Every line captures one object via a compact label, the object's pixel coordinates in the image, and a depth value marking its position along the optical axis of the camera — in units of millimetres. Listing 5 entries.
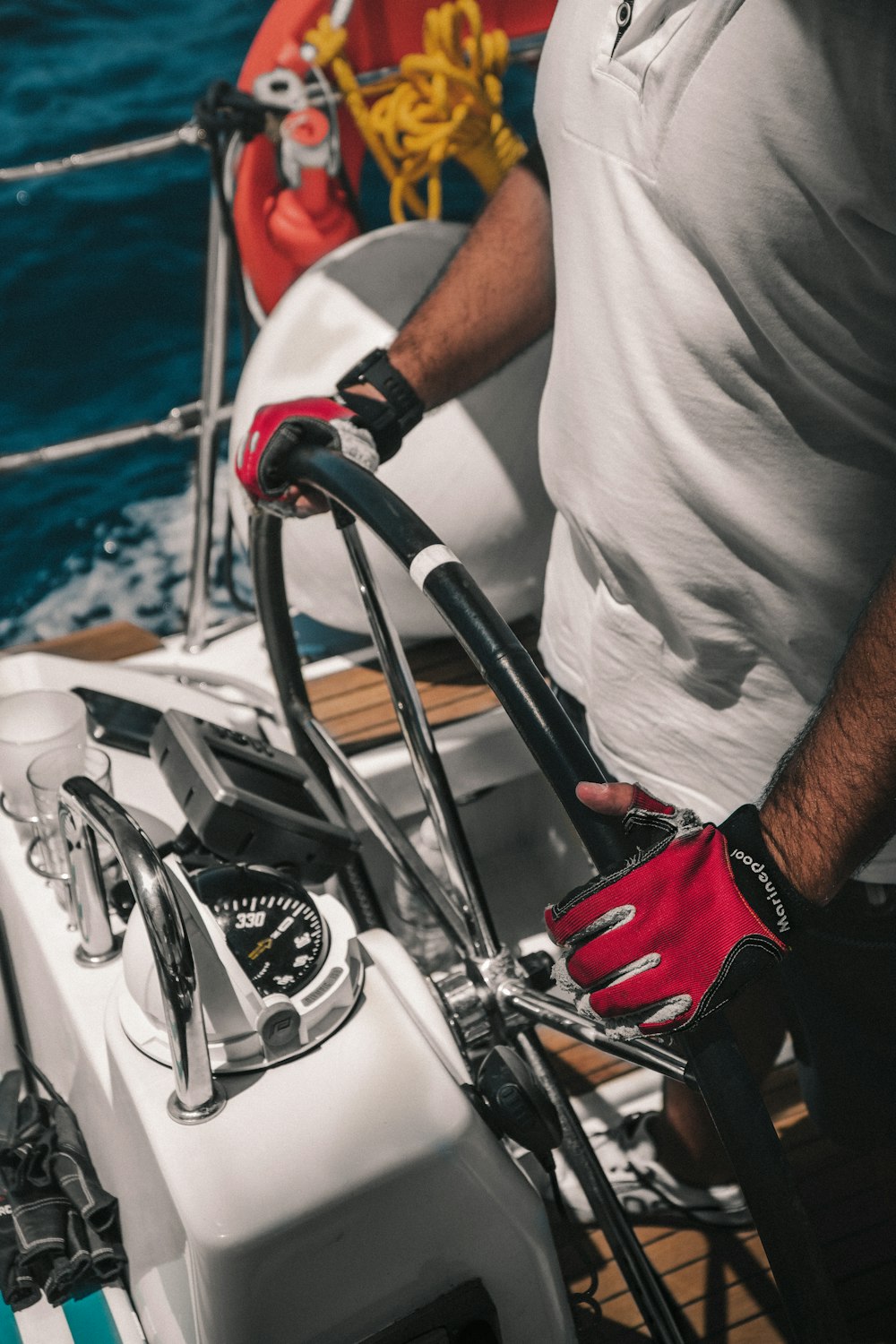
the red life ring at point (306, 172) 2170
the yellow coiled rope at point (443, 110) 1910
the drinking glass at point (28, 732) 1097
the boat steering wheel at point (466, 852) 596
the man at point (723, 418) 687
